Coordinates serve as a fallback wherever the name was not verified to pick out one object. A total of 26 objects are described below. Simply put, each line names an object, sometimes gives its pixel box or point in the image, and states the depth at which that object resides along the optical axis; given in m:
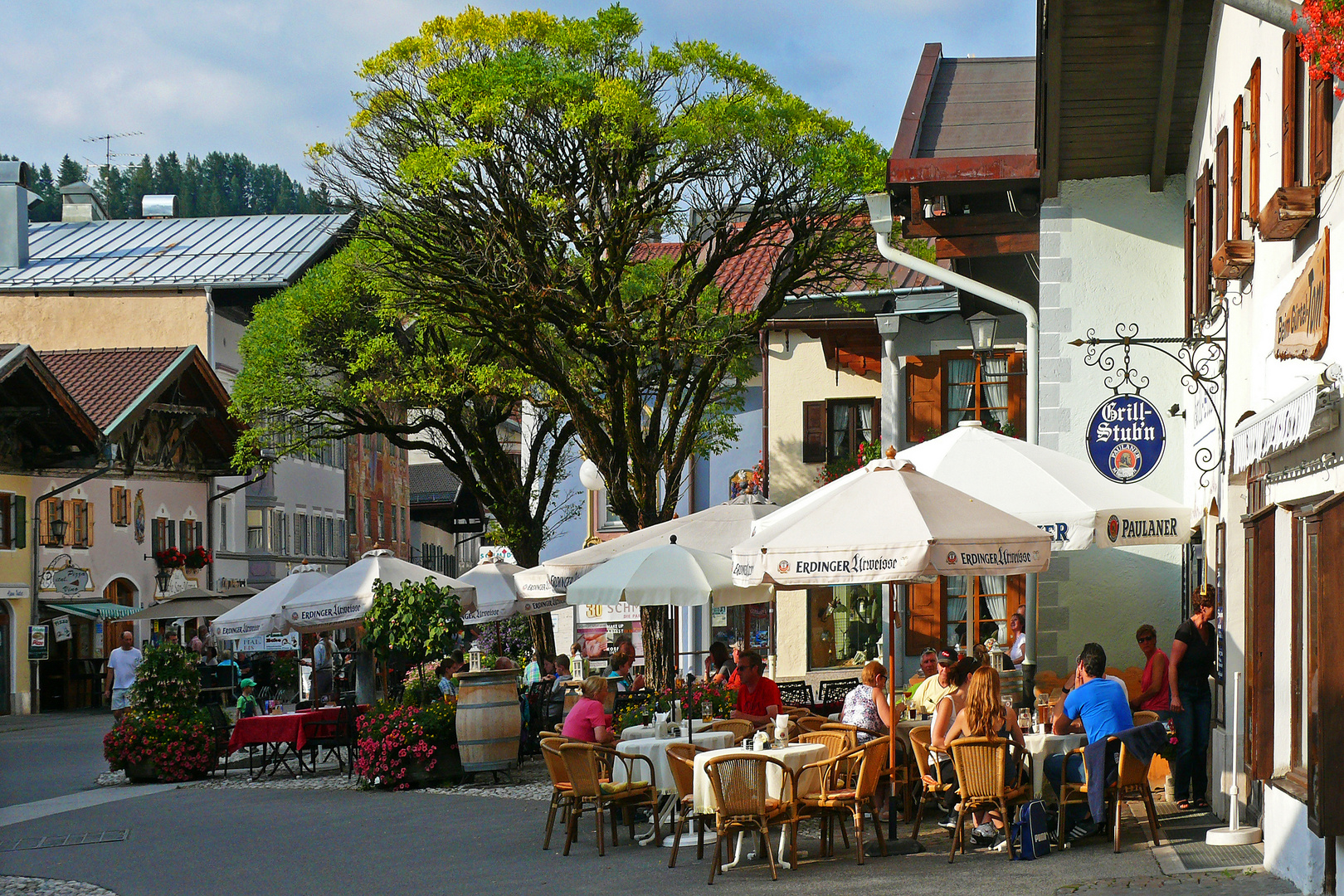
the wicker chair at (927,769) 10.56
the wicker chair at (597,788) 10.99
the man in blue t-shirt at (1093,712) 10.05
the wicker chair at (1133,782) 9.80
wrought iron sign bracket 11.35
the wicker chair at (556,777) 11.27
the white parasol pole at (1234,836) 9.80
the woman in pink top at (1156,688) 11.95
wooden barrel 15.59
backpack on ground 9.75
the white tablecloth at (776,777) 10.00
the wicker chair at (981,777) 9.74
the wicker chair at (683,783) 10.45
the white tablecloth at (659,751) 11.25
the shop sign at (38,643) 33.81
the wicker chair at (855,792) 10.09
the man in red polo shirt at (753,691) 13.55
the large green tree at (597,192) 19.42
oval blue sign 12.62
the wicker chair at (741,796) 9.75
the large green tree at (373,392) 26.83
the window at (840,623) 27.06
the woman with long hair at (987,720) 9.91
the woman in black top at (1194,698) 11.79
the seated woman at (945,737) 10.51
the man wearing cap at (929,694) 12.22
